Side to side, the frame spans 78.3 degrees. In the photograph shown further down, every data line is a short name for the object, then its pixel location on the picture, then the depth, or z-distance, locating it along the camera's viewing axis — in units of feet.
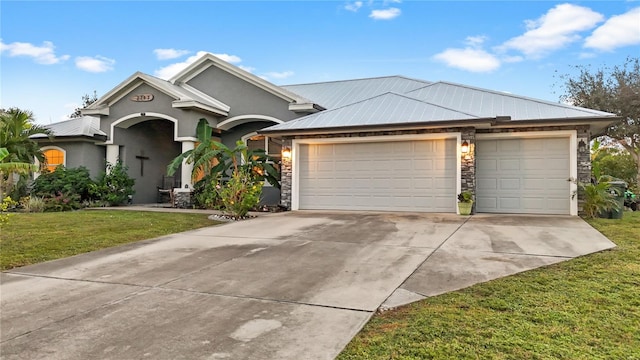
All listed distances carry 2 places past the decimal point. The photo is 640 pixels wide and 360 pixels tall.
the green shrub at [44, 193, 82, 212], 44.73
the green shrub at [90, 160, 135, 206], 49.93
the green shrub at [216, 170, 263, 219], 36.60
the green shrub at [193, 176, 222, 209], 43.50
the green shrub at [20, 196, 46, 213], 43.75
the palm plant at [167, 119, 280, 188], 42.32
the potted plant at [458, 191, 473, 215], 36.58
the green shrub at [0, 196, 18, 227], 17.72
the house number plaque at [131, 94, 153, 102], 50.37
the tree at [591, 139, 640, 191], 80.28
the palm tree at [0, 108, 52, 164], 43.86
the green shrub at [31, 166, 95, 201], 47.11
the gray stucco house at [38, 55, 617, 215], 37.37
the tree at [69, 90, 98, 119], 110.40
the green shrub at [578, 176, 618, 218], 34.35
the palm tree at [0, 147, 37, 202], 29.08
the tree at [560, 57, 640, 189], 65.98
